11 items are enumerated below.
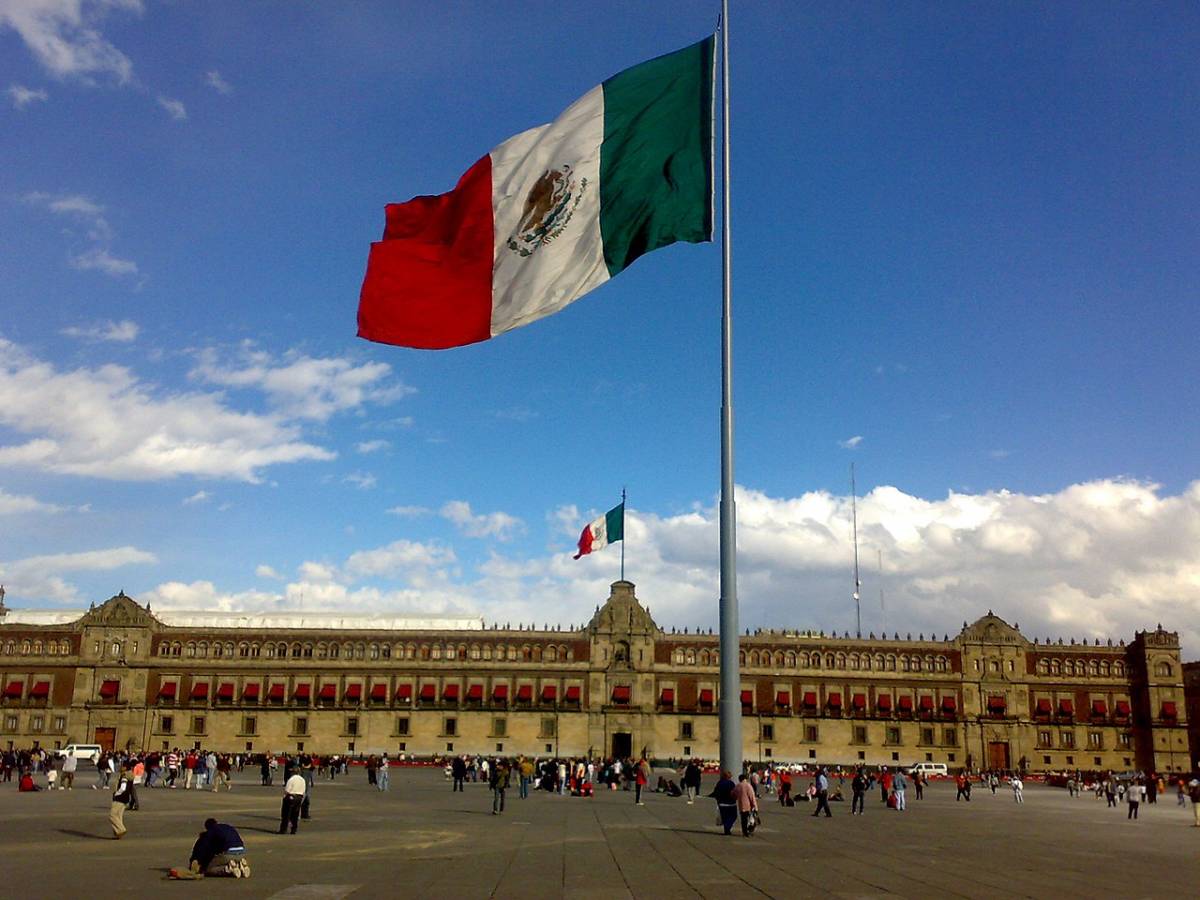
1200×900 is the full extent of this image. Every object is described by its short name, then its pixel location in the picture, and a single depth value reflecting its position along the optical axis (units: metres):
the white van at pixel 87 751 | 70.50
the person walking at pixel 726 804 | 21.38
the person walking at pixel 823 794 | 32.34
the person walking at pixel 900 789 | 37.06
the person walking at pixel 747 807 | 21.48
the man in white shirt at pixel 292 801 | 22.55
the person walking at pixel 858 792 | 34.73
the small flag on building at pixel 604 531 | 48.69
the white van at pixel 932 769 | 72.44
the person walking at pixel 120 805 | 20.88
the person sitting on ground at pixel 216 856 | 14.87
